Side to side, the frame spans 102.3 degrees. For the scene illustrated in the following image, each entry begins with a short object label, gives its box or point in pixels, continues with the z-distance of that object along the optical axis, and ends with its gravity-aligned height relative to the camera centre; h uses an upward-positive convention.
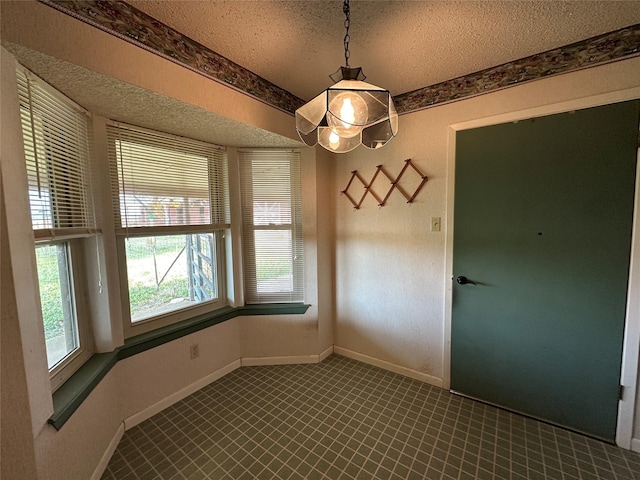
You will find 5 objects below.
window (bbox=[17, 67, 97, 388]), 1.09 +0.09
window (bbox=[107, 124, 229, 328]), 1.68 +0.03
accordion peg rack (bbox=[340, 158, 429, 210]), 1.99 +0.27
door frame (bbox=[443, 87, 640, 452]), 1.37 -0.50
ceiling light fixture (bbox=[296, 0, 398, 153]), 1.01 +0.45
